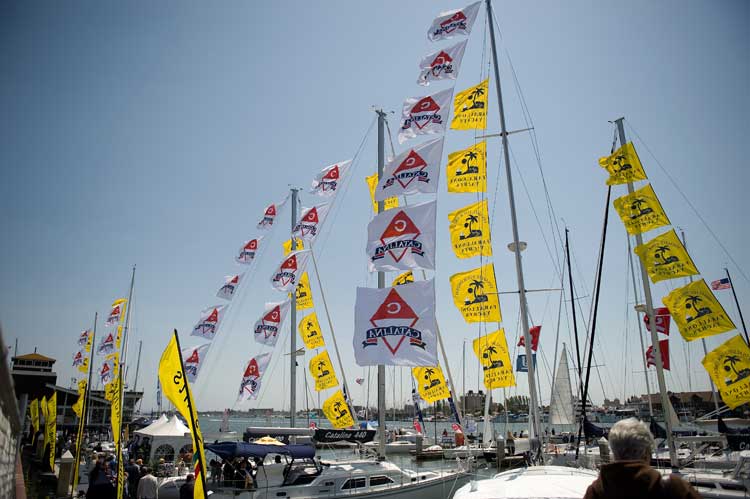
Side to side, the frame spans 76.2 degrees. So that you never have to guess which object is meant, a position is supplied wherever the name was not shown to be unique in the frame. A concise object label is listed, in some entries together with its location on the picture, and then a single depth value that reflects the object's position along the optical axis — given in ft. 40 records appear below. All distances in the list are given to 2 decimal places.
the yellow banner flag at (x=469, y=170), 51.80
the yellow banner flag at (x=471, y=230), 57.62
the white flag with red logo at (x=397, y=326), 40.45
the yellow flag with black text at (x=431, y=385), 94.17
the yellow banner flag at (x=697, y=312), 52.60
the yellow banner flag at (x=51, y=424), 68.18
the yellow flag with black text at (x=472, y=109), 52.95
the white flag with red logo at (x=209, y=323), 77.87
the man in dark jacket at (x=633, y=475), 9.28
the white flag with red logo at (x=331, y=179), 72.28
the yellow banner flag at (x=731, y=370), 52.90
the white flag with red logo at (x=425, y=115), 50.21
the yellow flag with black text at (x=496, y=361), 72.79
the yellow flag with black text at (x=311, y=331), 87.92
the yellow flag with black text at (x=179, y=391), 22.99
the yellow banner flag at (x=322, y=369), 83.82
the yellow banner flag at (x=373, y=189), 66.44
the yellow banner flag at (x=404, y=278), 74.99
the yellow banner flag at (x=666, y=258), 53.62
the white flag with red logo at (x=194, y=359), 71.87
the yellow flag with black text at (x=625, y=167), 57.72
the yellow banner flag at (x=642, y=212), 56.85
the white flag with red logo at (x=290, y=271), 63.21
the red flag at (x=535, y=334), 91.99
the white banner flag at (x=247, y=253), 93.86
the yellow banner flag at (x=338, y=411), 77.98
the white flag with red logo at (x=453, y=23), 55.62
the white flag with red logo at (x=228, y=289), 88.63
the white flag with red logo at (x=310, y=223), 74.90
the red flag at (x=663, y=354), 93.25
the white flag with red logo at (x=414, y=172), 45.93
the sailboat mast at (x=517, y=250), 43.70
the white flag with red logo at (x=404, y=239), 43.19
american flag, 110.11
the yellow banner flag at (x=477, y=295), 67.10
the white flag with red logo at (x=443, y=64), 54.03
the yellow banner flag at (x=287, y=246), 97.06
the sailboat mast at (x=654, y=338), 49.70
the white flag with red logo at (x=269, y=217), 98.75
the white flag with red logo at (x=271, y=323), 77.25
